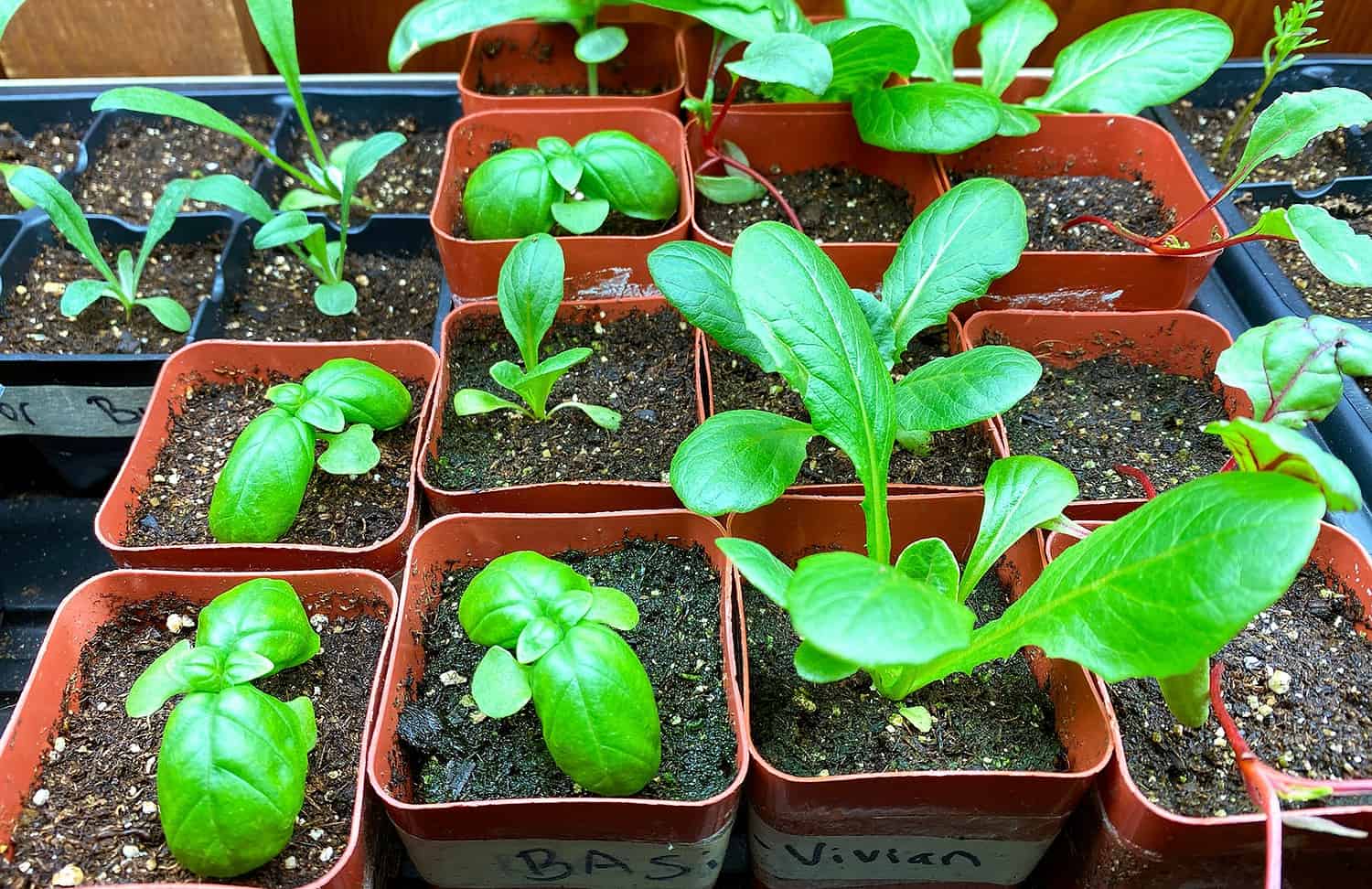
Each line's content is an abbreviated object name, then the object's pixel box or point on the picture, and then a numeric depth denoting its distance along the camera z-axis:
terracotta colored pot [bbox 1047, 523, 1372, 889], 0.26
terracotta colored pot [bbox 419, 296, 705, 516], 0.33
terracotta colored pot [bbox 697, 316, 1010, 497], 0.33
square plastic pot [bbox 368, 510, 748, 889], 0.27
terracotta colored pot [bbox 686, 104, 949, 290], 0.43
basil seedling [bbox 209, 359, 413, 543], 0.32
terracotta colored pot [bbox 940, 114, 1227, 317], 0.38
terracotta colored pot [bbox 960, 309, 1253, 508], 0.37
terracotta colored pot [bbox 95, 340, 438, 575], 0.32
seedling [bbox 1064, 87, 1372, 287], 0.32
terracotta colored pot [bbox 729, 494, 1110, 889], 0.27
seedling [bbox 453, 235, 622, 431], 0.34
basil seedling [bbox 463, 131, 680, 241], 0.38
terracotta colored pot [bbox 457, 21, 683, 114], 0.48
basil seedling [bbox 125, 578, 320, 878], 0.25
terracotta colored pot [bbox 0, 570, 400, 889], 0.27
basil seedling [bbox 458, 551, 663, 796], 0.26
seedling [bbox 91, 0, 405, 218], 0.36
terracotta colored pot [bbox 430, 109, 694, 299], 0.37
